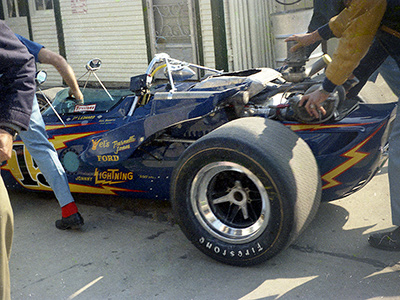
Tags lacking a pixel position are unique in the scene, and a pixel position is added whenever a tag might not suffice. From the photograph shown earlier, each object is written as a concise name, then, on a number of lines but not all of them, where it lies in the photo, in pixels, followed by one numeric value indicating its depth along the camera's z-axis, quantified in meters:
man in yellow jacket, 2.90
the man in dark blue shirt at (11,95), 2.17
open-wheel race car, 3.00
